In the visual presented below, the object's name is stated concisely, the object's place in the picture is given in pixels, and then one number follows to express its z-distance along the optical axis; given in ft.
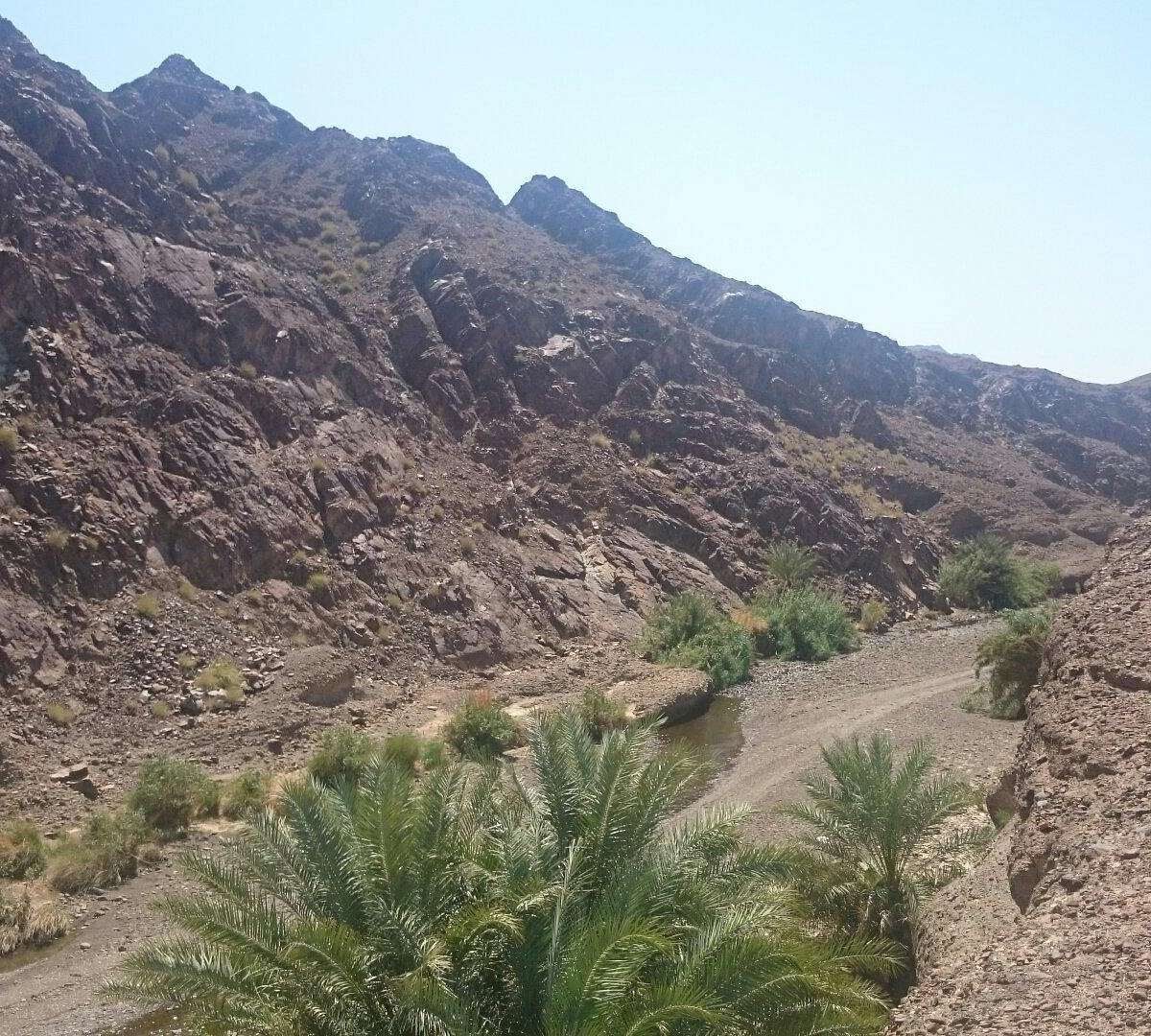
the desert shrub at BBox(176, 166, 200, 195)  124.36
